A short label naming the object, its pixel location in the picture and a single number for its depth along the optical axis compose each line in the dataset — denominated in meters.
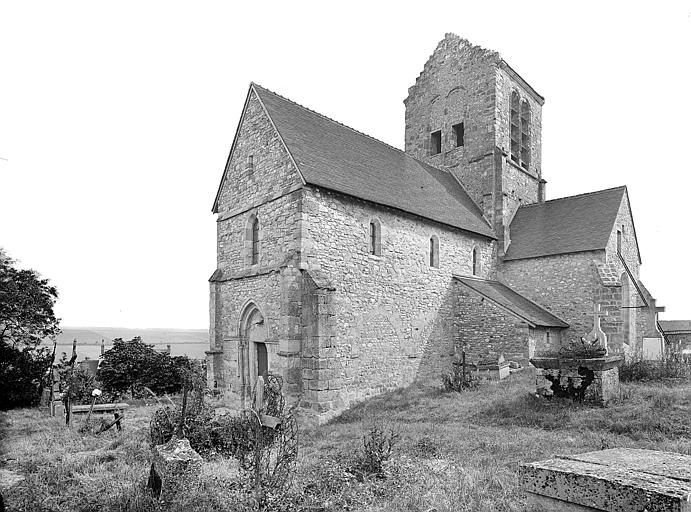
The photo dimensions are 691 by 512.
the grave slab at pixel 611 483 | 3.78
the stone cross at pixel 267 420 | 7.54
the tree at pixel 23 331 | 18.02
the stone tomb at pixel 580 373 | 11.16
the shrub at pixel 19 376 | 17.98
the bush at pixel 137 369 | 20.06
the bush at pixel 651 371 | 13.72
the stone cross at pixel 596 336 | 12.40
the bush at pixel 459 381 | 14.81
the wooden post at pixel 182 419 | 9.53
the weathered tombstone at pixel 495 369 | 15.88
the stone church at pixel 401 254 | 14.71
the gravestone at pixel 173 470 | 6.41
